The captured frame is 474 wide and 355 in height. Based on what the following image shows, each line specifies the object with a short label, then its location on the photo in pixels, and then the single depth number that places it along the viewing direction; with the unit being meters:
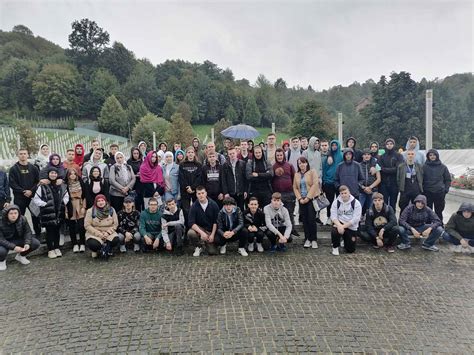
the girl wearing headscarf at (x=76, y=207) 7.23
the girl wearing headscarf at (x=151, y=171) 7.65
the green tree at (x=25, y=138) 31.97
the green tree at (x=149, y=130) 52.91
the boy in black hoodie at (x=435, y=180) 7.67
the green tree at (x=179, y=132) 43.81
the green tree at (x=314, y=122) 49.09
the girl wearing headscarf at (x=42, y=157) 8.04
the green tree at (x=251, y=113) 85.81
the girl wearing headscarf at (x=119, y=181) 7.61
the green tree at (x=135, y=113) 73.06
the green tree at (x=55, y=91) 82.19
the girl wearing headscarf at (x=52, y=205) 6.95
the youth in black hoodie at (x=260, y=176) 7.39
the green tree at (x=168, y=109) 78.06
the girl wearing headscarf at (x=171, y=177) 7.73
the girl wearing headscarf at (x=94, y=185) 7.31
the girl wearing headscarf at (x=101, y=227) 6.77
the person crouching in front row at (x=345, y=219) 6.93
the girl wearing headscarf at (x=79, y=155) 8.04
